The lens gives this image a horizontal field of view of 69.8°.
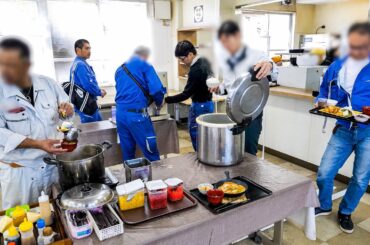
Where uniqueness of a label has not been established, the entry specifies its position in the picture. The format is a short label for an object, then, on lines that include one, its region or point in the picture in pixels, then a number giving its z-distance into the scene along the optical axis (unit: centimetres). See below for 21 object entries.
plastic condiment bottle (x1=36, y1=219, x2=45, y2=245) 81
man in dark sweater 240
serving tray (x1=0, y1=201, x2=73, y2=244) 82
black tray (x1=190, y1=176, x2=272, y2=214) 102
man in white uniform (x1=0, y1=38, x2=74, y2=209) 105
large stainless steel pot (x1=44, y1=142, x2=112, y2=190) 103
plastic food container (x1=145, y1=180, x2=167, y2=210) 101
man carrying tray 144
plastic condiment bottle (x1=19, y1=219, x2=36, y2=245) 79
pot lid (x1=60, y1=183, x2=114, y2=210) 89
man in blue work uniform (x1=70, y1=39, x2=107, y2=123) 206
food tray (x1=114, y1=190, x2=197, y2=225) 95
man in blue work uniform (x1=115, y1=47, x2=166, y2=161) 202
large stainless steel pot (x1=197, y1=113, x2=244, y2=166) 130
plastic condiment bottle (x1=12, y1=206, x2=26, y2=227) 87
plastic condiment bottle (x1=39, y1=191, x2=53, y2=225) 93
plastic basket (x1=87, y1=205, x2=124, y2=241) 85
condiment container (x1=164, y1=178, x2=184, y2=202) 107
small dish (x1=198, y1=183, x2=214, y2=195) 112
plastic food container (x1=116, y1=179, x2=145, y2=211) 98
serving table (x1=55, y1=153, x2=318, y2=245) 91
